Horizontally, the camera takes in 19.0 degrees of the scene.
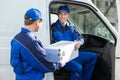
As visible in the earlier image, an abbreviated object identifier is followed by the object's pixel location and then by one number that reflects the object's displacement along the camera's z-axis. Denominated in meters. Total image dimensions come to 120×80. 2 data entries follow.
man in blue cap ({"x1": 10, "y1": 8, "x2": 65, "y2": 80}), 3.77
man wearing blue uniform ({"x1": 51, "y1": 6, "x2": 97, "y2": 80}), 4.85
